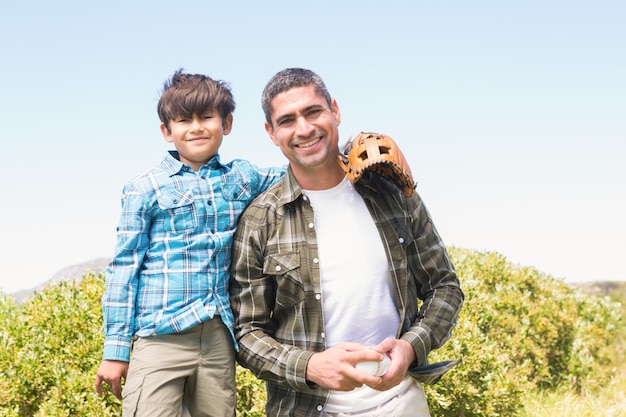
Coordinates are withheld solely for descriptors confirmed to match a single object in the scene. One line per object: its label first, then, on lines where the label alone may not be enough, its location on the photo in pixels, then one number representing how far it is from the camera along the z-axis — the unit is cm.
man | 292
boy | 304
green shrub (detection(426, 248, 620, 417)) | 509
